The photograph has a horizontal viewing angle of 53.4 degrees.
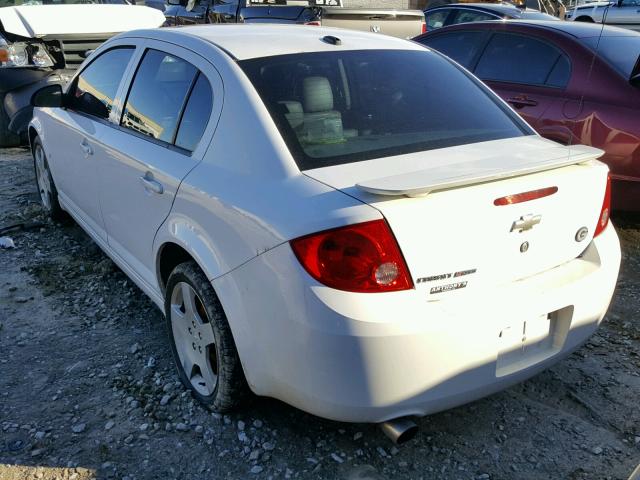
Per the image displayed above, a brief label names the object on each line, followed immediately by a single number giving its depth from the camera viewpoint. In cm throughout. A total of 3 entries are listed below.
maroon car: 434
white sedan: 208
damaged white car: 672
